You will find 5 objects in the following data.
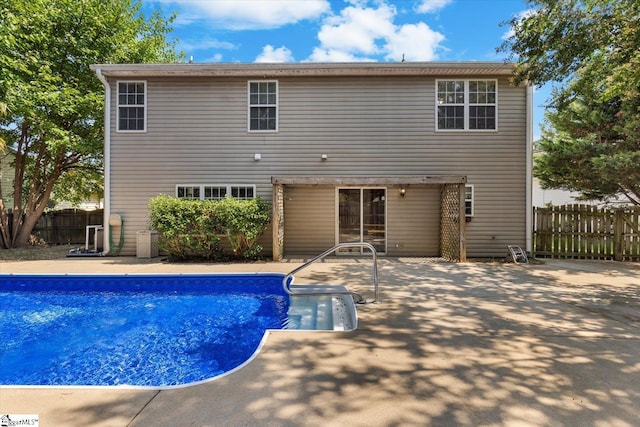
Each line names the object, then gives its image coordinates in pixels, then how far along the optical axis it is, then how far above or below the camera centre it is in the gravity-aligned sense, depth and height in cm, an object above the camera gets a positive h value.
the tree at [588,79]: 682 +332
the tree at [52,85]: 976 +405
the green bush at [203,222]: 830 -17
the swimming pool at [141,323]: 351 -161
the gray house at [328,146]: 933 +197
